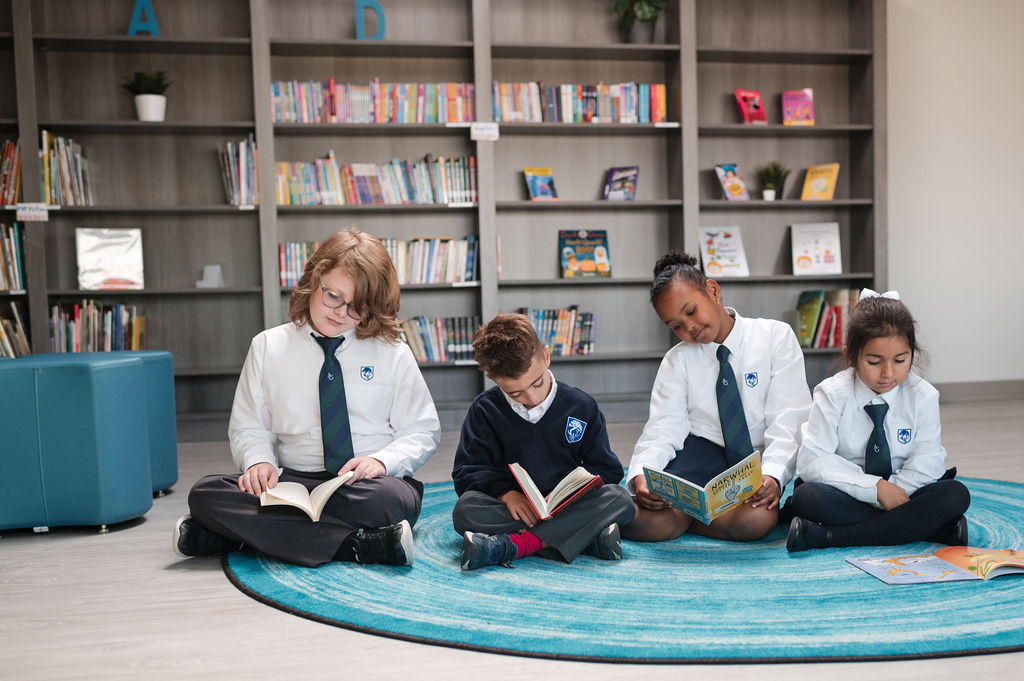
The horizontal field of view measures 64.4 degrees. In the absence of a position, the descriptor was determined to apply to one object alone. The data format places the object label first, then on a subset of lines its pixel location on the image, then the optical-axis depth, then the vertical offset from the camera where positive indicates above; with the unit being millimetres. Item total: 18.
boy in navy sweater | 1912 -455
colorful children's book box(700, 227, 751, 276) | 4438 +96
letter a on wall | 3896 +1269
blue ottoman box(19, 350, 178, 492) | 2711 -442
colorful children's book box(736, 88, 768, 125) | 4430 +891
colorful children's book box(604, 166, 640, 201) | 4375 +480
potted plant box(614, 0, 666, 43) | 4184 +1323
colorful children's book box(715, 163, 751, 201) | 4441 +492
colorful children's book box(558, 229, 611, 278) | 4395 +114
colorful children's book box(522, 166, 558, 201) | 4327 +481
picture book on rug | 1686 -648
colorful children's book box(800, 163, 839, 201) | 4488 +475
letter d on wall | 4035 +1306
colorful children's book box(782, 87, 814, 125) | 4488 +879
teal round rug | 1393 -652
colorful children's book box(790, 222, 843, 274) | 4566 +105
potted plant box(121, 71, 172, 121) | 3900 +930
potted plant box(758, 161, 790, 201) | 4453 +491
